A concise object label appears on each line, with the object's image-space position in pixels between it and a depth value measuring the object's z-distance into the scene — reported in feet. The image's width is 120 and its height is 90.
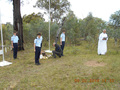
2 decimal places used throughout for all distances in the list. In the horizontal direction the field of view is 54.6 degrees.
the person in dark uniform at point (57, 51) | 21.40
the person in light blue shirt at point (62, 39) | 22.64
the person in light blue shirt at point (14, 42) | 20.12
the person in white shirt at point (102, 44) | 22.41
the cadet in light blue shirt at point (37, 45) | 16.96
